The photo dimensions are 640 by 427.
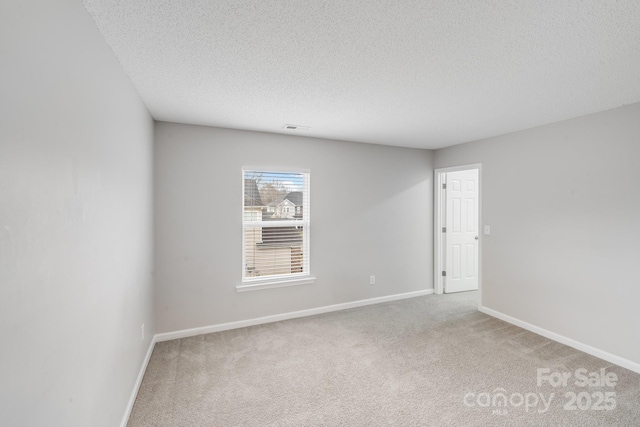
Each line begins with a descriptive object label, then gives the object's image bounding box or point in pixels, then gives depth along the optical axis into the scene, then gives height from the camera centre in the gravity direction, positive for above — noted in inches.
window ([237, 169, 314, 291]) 141.7 -7.1
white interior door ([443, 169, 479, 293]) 188.9 -10.5
